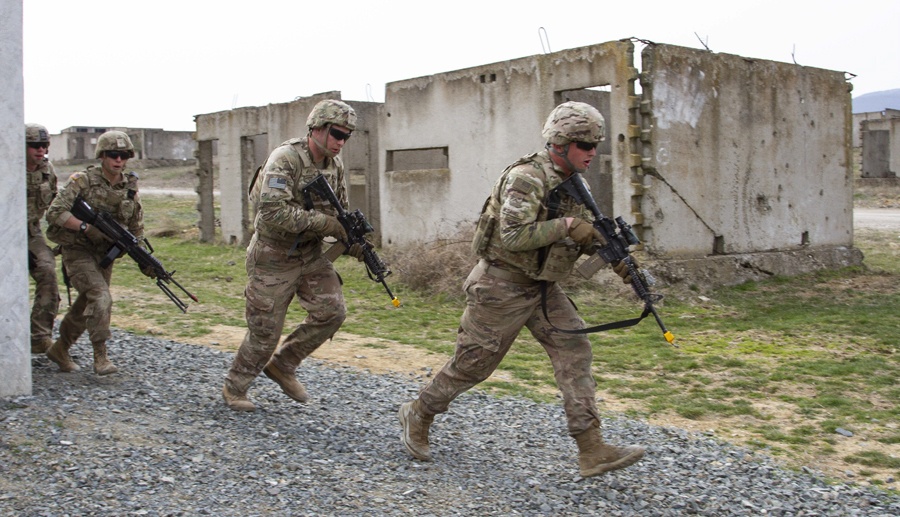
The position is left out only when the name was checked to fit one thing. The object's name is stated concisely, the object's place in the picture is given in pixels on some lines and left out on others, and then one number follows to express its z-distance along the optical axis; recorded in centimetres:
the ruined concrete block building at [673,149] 1111
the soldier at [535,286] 432
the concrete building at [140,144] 4334
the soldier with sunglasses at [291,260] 526
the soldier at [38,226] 656
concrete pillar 534
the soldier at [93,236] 623
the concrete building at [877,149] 2855
